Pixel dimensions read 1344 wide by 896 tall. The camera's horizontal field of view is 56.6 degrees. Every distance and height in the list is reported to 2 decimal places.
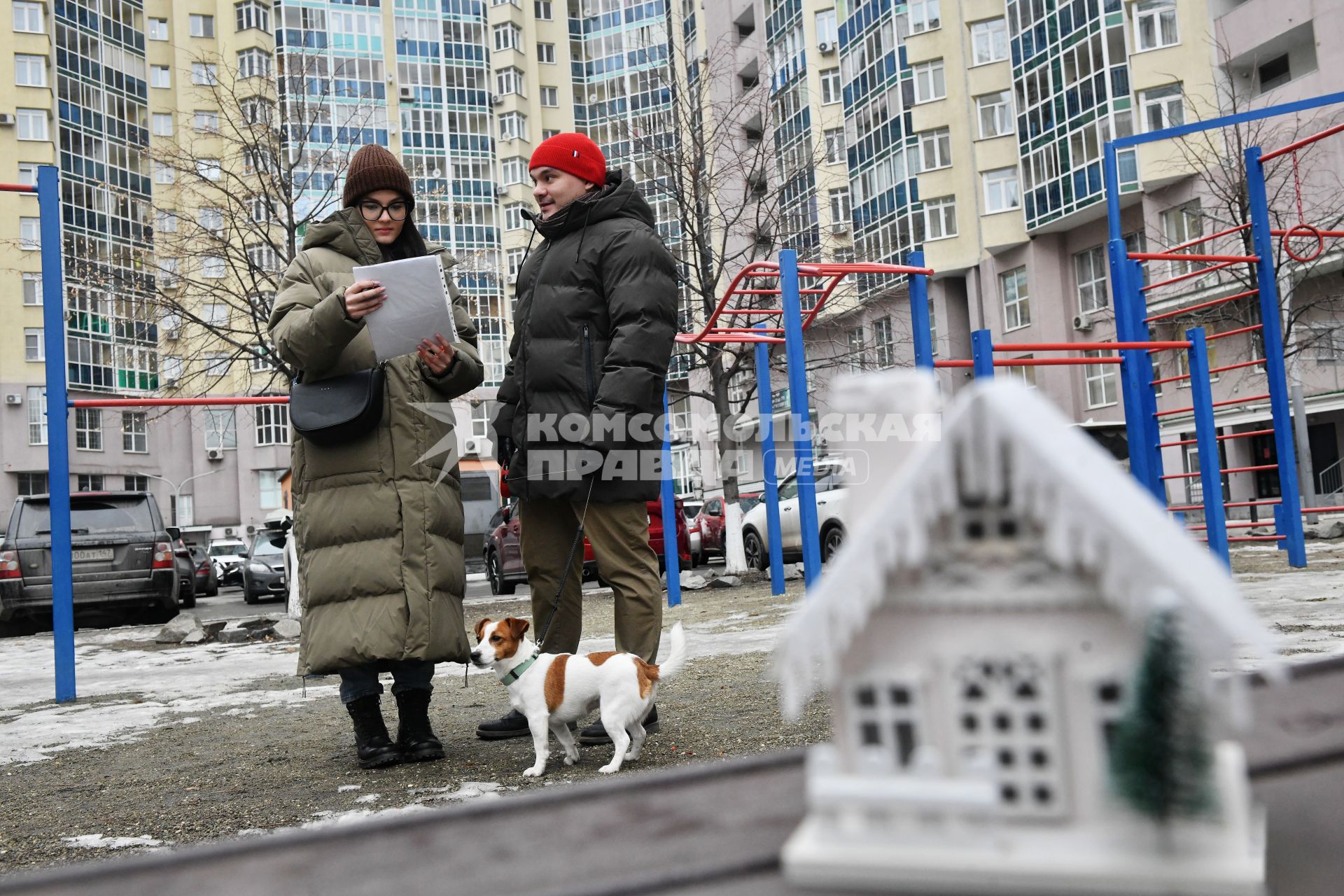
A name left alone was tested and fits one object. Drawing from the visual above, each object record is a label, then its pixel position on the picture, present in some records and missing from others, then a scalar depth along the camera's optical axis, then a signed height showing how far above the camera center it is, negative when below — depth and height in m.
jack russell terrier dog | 3.69 -0.50
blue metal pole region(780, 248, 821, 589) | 9.16 +0.67
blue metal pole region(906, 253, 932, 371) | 9.17 +1.31
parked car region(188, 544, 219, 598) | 27.75 -0.75
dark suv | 14.29 -0.04
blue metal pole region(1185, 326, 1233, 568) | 9.40 +0.21
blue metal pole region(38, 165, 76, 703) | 6.80 +0.67
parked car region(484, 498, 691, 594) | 17.16 -0.40
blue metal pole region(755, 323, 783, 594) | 11.84 +0.36
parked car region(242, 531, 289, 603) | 22.44 -0.57
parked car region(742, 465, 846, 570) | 16.91 -0.29
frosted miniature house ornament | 0.73 -0.12
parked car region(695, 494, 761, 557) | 22.06 -0.30
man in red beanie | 3.99 +0.41
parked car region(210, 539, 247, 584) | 34.84 -0.58
